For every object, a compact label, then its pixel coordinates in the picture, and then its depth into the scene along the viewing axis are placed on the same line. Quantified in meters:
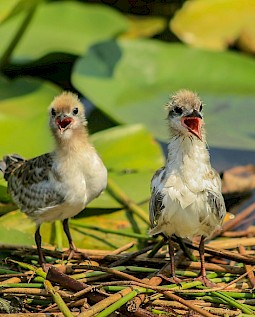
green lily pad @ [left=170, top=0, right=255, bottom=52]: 12.11
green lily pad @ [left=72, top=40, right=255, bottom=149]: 10.44
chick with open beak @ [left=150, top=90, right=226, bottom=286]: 6.92
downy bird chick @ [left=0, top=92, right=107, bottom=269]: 7.66
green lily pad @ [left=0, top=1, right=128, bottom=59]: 11.87
